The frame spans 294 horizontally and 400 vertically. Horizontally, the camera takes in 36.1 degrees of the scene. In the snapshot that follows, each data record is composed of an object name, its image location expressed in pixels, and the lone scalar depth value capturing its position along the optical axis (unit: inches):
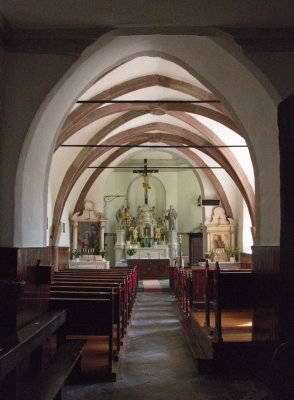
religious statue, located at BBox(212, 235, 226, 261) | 716.0
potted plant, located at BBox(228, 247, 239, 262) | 693.0
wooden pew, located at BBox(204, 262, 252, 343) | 217.2
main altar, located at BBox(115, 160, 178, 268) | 794.2
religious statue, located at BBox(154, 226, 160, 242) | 825.9
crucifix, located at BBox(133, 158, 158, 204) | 719.1
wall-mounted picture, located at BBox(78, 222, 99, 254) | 746.8
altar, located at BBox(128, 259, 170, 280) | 719.1
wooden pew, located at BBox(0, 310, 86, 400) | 127.5
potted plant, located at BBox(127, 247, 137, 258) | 769.6
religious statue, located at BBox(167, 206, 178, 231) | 863.1
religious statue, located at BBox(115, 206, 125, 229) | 857.0
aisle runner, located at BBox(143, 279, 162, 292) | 592.7
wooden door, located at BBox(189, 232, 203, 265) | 876.6
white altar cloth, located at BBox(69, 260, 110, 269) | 658.2
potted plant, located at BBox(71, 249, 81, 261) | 703.1
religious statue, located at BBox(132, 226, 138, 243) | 815.1
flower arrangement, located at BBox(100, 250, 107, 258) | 721.2
